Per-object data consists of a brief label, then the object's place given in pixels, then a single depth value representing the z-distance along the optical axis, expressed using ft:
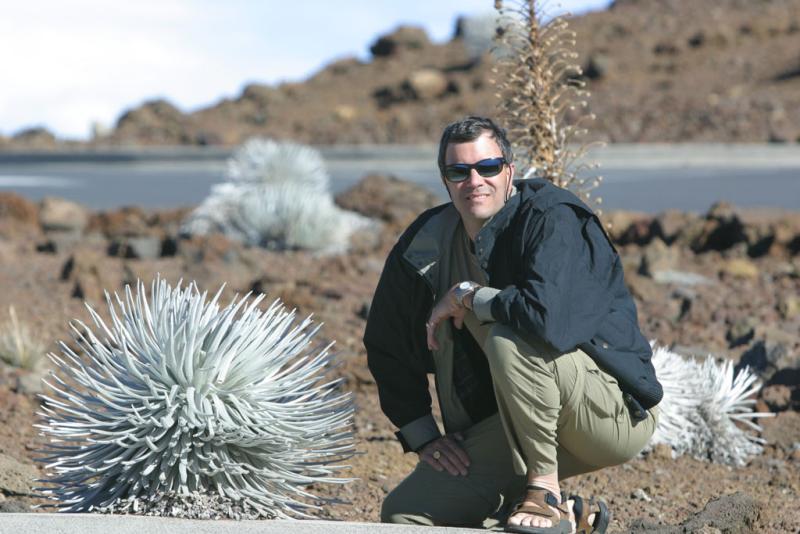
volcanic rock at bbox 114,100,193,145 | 201.58
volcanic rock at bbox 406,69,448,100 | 191.80
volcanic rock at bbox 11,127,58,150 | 203.50
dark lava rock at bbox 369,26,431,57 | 229.20
